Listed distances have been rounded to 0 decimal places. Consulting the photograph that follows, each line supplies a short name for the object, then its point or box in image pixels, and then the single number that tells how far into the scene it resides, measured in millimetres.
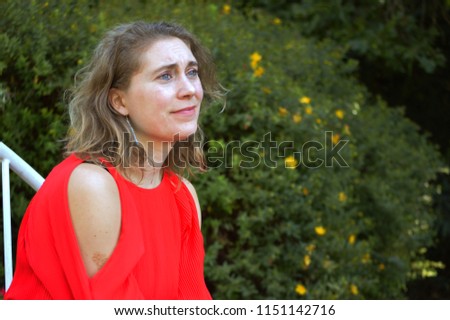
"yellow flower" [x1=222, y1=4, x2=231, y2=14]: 5125
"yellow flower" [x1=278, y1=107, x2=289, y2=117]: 4055
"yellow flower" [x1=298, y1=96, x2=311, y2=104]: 4277
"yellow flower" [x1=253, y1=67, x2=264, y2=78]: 4121
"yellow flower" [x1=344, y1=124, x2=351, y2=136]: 4676
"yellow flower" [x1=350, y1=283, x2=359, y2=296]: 4082
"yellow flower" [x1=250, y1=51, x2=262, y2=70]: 4168
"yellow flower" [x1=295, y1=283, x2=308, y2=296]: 3846
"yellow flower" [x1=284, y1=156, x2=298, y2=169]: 3933
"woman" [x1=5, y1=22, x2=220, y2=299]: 2164
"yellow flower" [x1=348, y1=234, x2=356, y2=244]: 4250
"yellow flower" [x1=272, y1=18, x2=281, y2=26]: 5523
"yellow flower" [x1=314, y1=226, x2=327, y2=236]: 3924
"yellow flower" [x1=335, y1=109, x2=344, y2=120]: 4730
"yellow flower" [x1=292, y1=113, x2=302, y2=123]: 4091
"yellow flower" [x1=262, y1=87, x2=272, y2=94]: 4074
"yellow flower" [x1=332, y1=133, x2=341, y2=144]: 4457
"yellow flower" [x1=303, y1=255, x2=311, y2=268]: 3869
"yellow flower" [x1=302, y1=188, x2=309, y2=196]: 3988
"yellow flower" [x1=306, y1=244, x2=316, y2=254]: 3891
